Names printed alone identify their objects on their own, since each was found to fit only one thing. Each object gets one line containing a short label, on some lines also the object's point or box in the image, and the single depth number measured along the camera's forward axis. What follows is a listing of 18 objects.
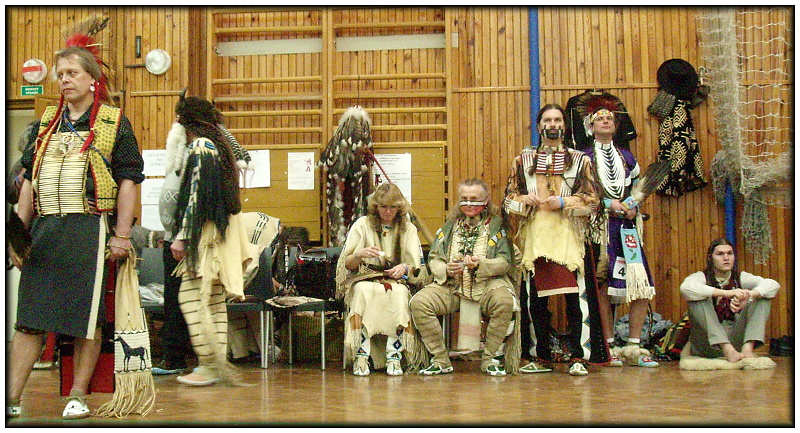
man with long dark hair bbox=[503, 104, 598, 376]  4.90
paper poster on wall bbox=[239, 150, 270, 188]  6.74
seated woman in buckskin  4.95
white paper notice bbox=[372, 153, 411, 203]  6.64
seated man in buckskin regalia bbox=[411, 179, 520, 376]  4.84
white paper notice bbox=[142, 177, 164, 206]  6.75
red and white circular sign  6.91
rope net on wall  6.02
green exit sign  6.93
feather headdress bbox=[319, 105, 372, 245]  6.38
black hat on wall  6.48
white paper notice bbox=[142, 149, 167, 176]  6.77
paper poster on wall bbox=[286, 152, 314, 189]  6.71
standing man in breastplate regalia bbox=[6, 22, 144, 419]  3.13
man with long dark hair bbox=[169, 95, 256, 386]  4.01
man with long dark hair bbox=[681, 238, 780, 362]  5.13
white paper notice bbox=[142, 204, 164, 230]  6.73
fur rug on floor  4.98
